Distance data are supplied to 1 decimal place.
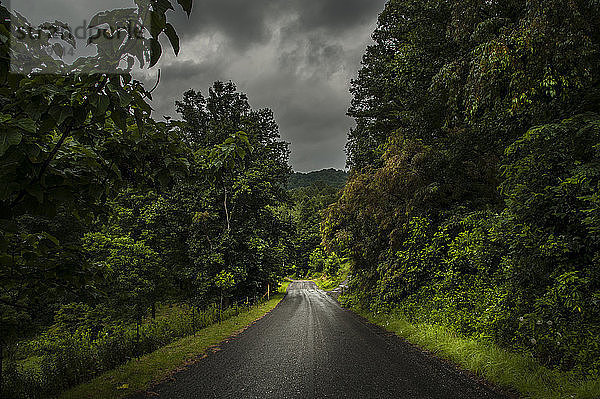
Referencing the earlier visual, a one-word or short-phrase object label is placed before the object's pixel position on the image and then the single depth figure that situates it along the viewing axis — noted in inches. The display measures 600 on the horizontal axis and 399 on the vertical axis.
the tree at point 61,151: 61.2
